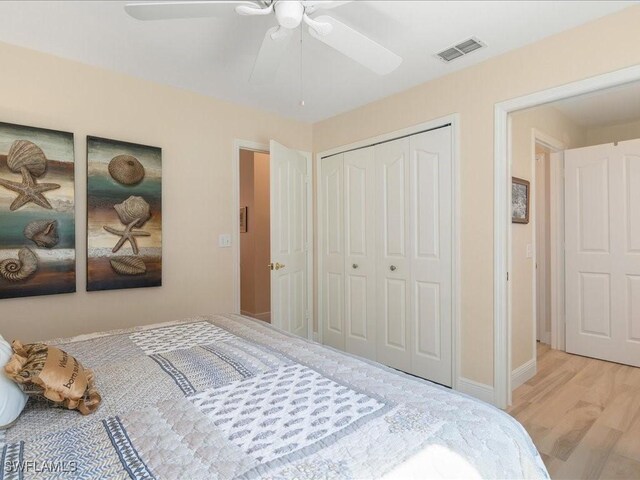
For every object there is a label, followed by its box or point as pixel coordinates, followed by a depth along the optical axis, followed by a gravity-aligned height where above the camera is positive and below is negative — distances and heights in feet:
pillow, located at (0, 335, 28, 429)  3.07 -1.43
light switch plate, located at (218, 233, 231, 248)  10.37 +0.07
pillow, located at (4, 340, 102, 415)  3.31 -1.33
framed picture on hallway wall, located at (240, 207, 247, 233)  15.81 +1.06
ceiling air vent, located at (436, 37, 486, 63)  7.21 +4.13
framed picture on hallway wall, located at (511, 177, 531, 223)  9.48 +1.14
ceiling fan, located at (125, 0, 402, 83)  4.67 +3.16
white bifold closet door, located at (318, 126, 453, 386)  8.96 -0.32
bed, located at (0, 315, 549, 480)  2.58 -1.64
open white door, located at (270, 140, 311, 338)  10.29 +0.10
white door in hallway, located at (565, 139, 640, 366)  10.53 -0.36
